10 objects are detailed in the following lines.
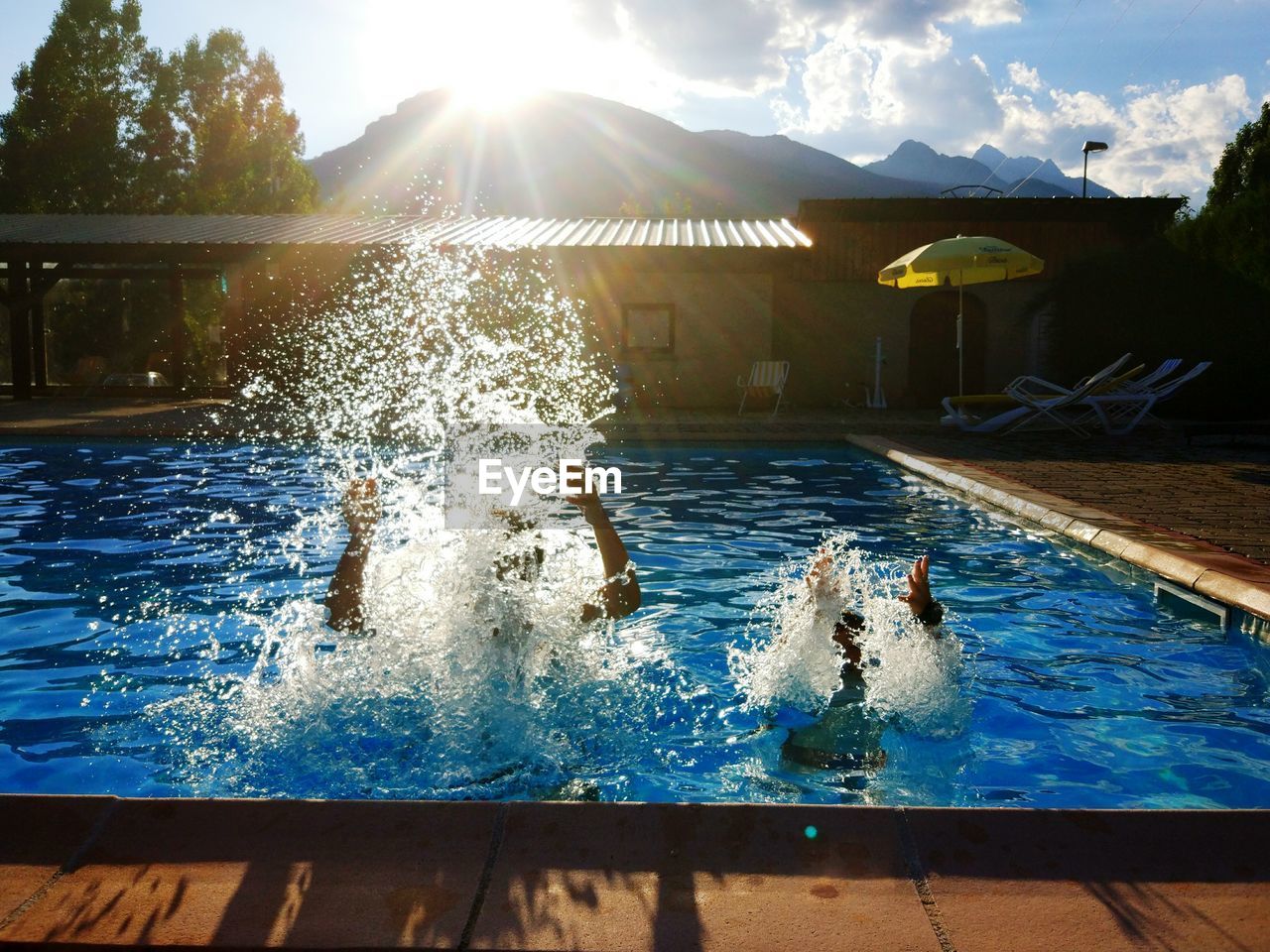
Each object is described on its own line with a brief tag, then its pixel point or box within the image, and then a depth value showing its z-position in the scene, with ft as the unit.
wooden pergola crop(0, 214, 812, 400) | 58.70
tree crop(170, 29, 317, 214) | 140.77
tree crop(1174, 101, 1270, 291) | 53.21
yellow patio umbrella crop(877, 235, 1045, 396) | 46.21
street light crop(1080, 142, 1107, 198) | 83.66
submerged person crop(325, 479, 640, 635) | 11.78
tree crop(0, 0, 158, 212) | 123.24
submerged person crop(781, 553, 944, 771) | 12.14
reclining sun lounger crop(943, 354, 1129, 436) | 43.04
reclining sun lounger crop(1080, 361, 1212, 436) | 42.57
